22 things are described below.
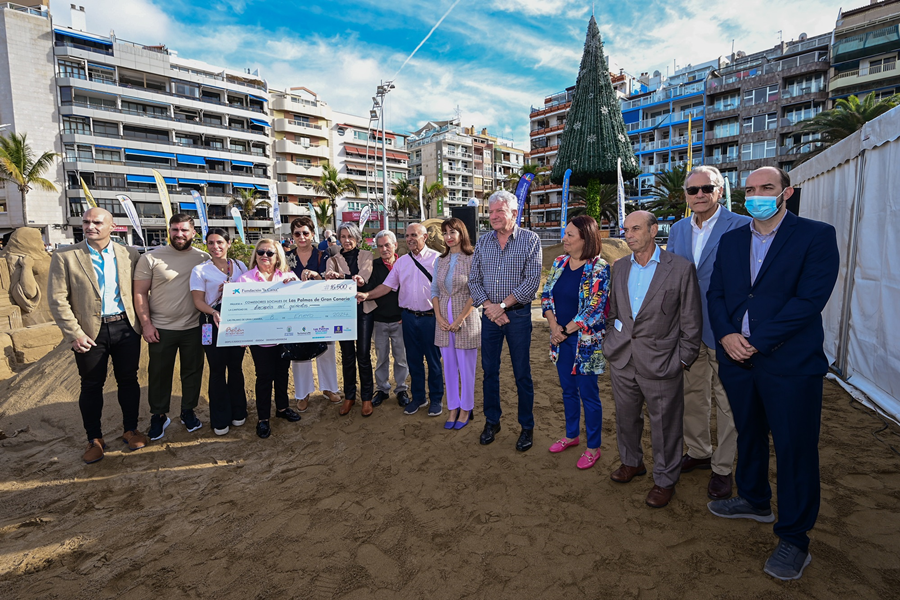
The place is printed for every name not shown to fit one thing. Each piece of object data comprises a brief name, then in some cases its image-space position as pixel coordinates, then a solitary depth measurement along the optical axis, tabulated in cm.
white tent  415
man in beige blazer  381
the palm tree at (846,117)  2250
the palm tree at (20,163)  2689
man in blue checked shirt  373
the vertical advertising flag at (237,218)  1998
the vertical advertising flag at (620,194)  1588
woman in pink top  443
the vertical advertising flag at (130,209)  1907
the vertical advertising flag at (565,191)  1650
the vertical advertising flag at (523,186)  1248
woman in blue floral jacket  332
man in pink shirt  453
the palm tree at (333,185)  4281
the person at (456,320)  421
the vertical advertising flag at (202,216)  2091
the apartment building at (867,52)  2995
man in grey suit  287
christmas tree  1586
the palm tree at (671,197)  3378
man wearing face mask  229
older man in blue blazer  299
